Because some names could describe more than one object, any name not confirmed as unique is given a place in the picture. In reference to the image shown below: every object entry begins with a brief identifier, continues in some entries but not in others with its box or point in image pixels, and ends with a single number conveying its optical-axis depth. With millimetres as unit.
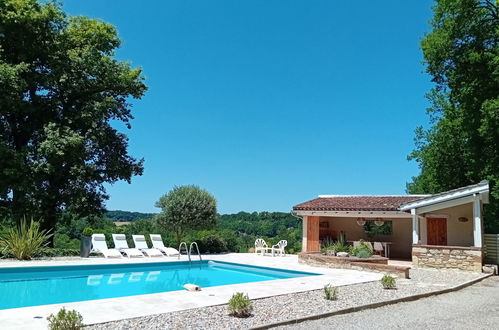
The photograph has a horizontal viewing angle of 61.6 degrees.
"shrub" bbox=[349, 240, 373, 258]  14648
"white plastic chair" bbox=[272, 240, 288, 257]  20078
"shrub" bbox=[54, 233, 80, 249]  23656
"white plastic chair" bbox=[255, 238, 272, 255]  21047
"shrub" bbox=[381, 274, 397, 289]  9828
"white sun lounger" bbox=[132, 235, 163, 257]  18031
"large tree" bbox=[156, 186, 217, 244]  19781
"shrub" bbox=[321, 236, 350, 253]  16050
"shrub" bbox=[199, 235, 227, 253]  21172
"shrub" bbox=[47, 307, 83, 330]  5254
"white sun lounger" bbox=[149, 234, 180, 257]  18438
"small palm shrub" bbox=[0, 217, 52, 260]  14852
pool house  14641
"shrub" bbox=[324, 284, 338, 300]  8500
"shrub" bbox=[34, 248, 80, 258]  15730
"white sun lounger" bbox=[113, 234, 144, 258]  17483
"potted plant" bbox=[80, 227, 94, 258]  17016
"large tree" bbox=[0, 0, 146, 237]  17011
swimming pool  10211
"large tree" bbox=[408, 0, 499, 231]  18172
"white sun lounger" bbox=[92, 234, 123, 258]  17000
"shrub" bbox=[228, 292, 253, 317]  6828
